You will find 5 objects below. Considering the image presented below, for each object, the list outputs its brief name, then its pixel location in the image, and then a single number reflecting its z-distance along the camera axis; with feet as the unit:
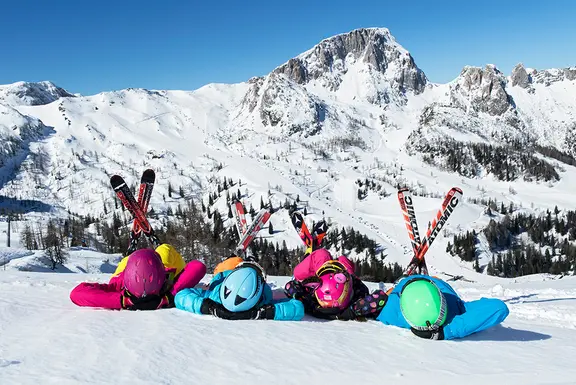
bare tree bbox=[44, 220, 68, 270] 111.61
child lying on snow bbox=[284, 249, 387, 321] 30.81
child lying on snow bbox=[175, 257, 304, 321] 27.25
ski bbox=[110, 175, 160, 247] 56.08
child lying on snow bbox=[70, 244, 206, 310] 28.84
